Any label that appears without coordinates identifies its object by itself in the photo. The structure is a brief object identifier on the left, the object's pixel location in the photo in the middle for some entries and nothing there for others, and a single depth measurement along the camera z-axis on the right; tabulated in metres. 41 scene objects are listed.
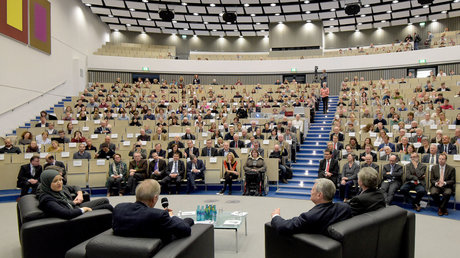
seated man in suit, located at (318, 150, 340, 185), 6.86
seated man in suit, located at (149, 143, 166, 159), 7.87
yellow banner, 10.47
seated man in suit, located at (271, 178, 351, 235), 2.58
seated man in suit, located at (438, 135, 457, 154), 6.72
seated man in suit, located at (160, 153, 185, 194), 7.34
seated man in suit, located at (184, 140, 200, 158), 8.06
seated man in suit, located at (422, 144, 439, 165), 6.31
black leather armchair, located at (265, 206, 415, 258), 2.40
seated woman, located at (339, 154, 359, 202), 6.49
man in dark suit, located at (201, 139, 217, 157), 8.16
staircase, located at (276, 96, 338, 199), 7.35
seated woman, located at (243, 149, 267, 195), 7.10
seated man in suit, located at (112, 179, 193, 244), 2.41
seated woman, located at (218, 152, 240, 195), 7.34
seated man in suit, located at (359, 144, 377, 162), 6.83
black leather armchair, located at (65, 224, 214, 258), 2.23
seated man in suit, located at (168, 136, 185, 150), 8.38
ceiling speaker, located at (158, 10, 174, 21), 17.92
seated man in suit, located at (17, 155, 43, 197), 6.61
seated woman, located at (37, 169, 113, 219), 3.16
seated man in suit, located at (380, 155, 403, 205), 6.04
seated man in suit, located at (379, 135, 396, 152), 7.51
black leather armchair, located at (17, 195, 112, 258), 2.99
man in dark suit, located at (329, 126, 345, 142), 8.60
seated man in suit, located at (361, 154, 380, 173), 6.39
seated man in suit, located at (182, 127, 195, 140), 9.17
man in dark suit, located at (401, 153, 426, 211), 5.81
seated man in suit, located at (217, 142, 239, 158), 7.93
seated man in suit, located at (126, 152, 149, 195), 7.28
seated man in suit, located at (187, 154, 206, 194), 7.44
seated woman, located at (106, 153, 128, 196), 7.19
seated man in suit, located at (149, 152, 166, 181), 7.38
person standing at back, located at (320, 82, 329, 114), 12.97
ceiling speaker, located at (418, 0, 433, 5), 16.16
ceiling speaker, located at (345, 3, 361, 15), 17.22
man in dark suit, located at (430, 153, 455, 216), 5.54
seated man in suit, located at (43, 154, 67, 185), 6.58
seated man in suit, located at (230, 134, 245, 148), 8.59
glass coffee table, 3.82
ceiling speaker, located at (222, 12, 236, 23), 18.33
